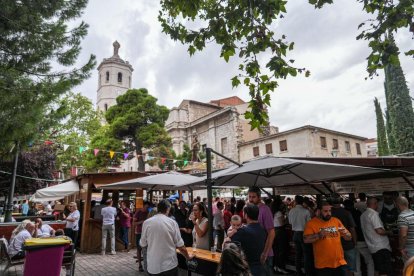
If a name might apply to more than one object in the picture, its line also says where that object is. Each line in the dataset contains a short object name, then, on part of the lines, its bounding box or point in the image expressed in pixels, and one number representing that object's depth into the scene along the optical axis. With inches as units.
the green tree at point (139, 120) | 1158.3
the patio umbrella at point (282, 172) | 208.1
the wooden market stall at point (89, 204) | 466.6
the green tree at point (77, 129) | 1295.5
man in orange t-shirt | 176.9
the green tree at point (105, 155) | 1131.9
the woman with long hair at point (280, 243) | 315.0
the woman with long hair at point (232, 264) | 108.6
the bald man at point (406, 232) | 201.6
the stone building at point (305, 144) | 1149.7
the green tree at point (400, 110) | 992.2
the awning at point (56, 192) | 514.0
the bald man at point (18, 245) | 279.6
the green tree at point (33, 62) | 259.6
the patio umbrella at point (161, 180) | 329.0
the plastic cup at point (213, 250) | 210.3
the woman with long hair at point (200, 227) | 241.3
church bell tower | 2389.3
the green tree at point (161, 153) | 1166.3
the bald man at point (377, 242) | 217.8
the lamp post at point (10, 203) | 417.9
